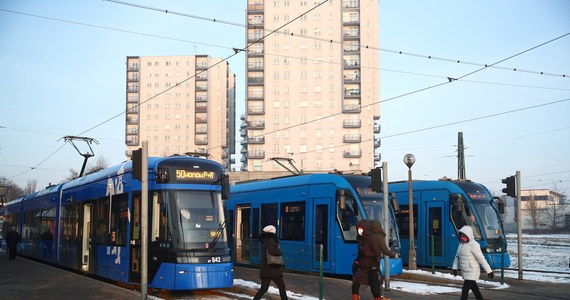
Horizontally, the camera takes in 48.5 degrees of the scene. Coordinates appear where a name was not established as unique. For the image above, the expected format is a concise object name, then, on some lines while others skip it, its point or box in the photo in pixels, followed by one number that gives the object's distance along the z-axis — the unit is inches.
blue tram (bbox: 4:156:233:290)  520.7
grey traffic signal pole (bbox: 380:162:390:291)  585.6
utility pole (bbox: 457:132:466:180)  1614.2
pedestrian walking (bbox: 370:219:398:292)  440.8
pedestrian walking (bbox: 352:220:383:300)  438.9
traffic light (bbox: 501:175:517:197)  708.0
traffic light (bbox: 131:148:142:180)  470.9
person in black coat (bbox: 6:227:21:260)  1021.2
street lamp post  768.9
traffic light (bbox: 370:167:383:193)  602.2
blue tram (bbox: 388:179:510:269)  791.1
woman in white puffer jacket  422.3
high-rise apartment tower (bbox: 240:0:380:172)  3472.0
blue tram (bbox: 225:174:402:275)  687.1
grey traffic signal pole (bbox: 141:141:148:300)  464.1
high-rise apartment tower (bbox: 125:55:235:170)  4608.8
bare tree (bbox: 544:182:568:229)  3478.8
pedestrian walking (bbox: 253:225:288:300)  430.3
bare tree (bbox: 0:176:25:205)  4623.5
